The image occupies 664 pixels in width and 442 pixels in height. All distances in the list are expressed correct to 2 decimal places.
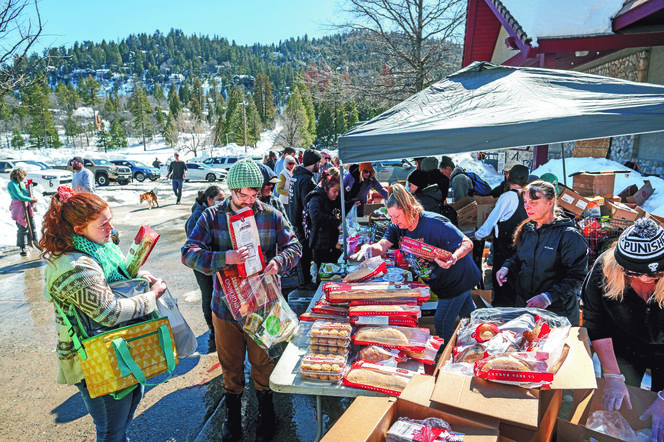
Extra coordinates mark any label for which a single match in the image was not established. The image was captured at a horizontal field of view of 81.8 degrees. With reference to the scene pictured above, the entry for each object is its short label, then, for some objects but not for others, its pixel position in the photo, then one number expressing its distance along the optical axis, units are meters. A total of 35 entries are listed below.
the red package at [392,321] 2.47
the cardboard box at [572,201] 5.10
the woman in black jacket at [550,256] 2.79
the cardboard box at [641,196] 6.50
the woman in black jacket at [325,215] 4.95
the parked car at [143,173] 29.38
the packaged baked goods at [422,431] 1.50
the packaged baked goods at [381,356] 2.23
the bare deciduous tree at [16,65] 6.70
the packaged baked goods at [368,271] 2.87
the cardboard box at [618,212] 4.89
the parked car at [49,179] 19.19
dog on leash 13.90
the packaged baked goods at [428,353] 2.27
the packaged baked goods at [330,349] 2.35
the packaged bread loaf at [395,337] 2.28
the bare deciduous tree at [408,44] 14.73
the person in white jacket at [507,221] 4.32
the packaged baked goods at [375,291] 2.58
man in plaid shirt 2.60
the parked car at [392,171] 22.14
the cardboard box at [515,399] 1.54
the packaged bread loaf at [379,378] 2.06
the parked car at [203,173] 28.30
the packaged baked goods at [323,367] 2.18
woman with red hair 1.99
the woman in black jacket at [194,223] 4.25
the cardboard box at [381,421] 1.51
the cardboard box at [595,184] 6.28
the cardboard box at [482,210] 5.77
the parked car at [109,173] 24.98
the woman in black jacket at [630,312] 1.85
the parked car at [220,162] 31.16
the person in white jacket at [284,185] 7.66
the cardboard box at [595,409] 1.67
